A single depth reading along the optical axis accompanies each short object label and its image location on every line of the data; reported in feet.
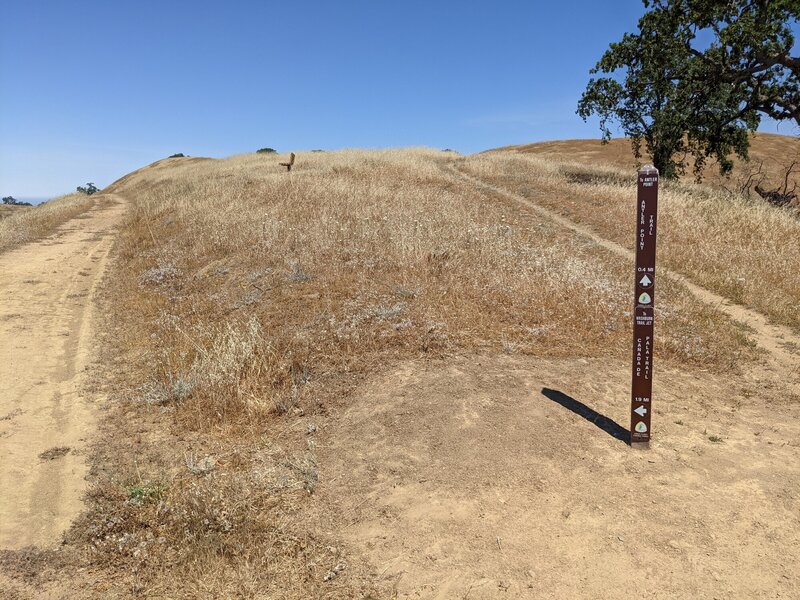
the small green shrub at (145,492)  13.94
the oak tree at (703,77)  53.88
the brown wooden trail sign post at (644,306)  14.10
